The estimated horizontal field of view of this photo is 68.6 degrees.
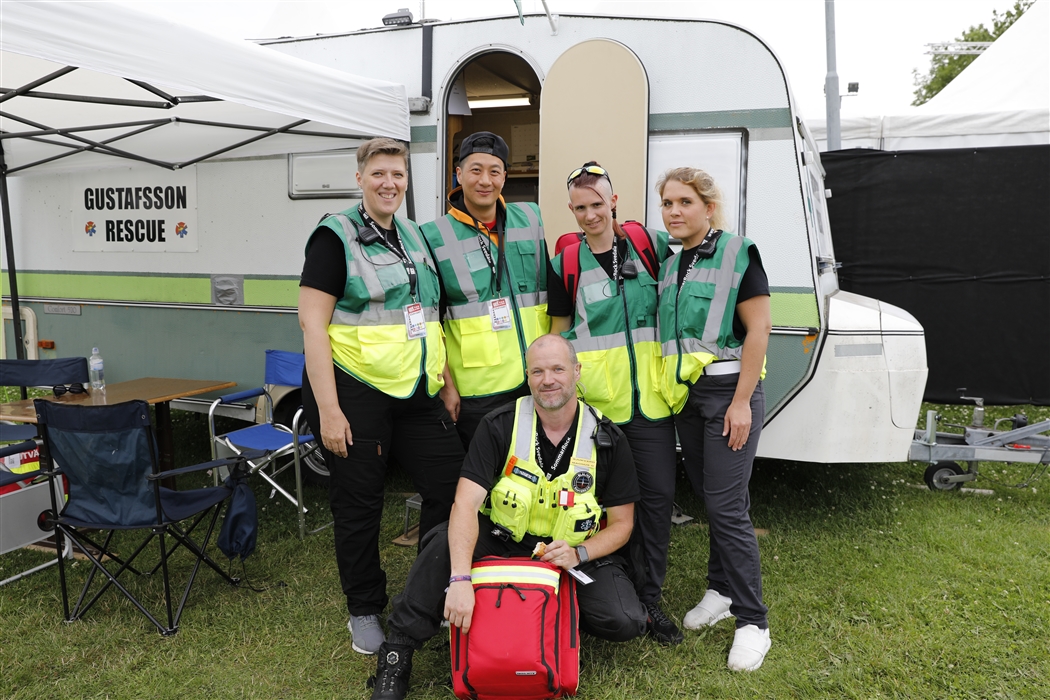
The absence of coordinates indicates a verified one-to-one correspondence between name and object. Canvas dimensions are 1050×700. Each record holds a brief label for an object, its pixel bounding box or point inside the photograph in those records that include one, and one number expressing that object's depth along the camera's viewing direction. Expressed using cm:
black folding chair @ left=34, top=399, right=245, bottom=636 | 309
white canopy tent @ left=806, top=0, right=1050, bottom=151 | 741
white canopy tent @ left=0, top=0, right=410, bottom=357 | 276
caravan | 380
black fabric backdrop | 707
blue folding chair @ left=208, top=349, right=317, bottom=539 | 426
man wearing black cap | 298
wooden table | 429
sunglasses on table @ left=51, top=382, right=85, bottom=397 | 461
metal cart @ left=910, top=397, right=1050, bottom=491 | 457
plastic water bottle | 477
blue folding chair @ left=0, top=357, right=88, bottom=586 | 349
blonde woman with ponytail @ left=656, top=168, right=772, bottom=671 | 271
